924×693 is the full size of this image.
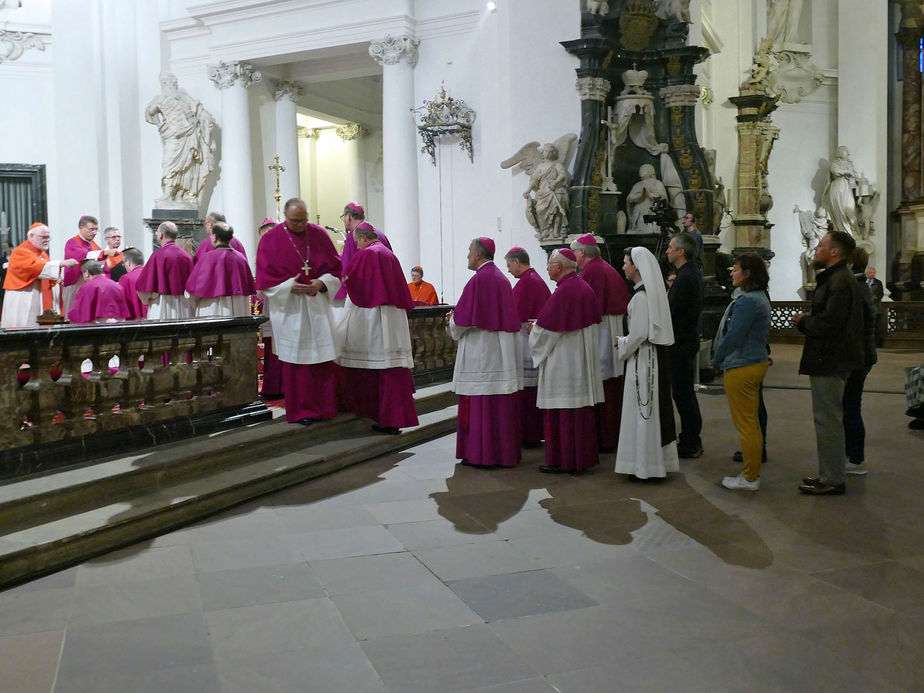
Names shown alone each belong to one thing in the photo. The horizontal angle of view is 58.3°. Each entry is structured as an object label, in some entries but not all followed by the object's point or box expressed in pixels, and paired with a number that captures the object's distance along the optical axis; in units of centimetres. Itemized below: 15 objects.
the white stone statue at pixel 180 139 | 1628
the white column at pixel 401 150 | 1489
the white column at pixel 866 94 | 1936
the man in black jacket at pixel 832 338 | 533
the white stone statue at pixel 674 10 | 1255
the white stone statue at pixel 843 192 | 1912
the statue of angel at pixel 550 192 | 1209
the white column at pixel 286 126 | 1719
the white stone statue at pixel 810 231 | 1961
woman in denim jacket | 557
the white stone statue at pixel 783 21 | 2025
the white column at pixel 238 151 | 1627
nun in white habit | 585
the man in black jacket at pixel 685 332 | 673
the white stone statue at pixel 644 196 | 1229
